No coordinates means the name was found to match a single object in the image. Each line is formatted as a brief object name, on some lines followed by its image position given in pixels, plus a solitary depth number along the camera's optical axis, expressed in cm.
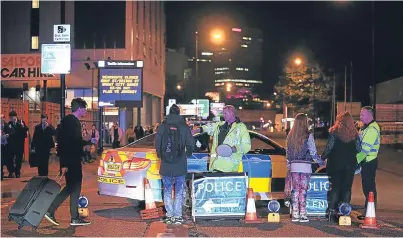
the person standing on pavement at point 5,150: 1577
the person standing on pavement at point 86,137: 2339
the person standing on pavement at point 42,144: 1415
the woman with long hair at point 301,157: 888
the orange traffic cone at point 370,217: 866
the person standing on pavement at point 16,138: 1592
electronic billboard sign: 2850
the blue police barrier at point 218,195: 884
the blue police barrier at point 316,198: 934
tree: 5391
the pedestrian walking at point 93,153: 2520
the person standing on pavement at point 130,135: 2666
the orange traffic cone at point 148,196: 936
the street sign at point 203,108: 3523
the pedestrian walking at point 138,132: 2920
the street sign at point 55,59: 1504
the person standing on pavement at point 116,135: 2597
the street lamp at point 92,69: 3532
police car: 975
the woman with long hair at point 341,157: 910
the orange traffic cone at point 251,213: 889
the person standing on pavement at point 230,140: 888
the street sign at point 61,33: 1490
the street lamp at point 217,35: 3225
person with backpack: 850
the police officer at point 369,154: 928
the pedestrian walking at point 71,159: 859
